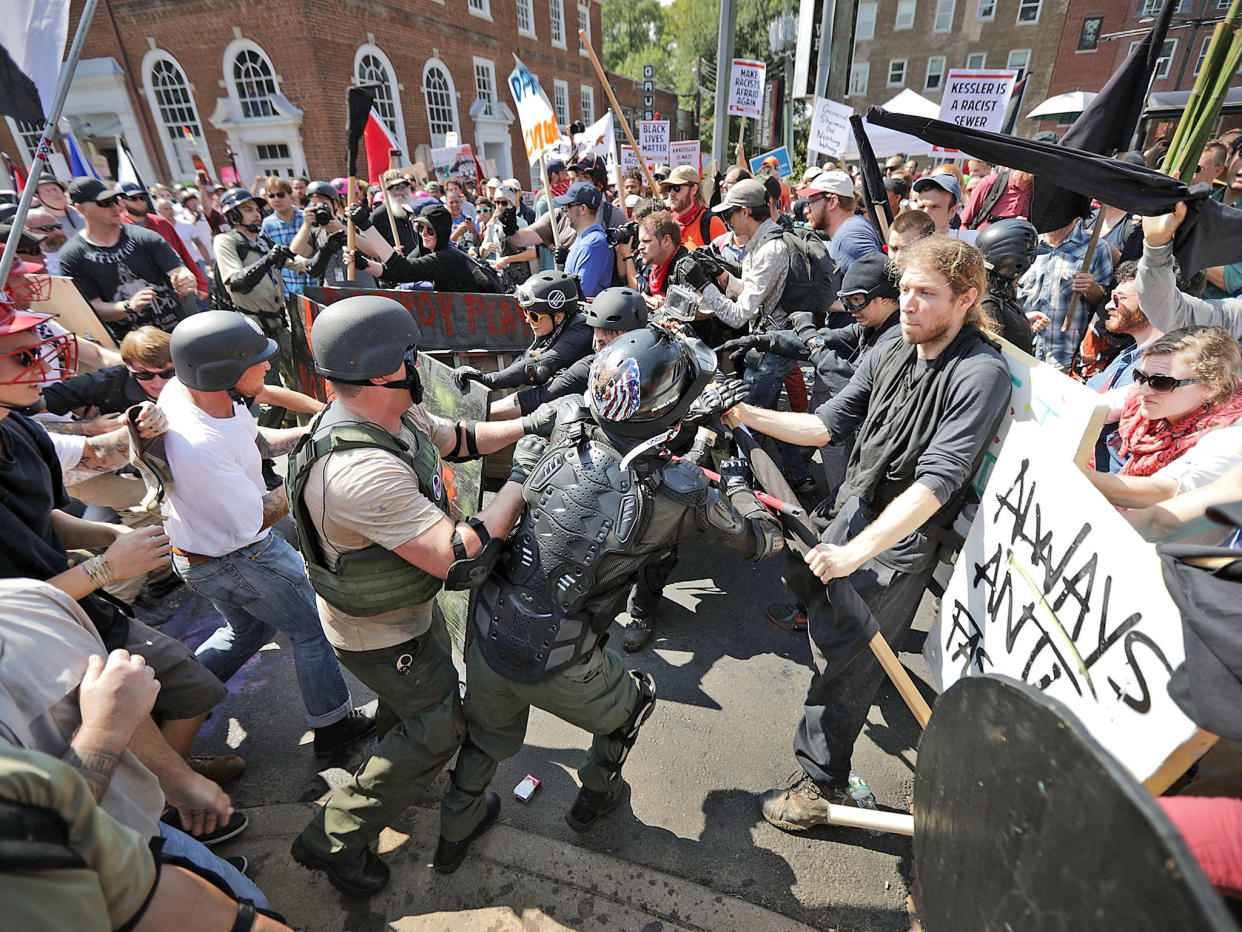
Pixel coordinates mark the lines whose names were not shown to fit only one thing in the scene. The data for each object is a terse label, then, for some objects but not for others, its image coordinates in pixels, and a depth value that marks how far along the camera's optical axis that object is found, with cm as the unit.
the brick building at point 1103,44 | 3016
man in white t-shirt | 247
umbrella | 1272
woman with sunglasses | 218
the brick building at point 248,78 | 2027
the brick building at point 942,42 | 3203
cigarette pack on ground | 270
